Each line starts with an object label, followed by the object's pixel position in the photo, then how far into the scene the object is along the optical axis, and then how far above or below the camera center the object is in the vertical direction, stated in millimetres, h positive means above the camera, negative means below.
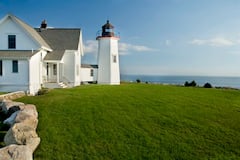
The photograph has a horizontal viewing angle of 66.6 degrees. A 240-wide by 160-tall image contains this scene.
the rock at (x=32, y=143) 6004 -2194
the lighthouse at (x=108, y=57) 18760 +2131
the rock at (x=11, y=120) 7129 -1682
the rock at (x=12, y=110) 8090 -1438
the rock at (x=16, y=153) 5098 -2142
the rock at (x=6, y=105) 8292 -1265
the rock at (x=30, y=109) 7405 -1317
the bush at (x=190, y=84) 18429 -638
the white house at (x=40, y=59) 13283 +1540
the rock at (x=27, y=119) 6780 -1561
